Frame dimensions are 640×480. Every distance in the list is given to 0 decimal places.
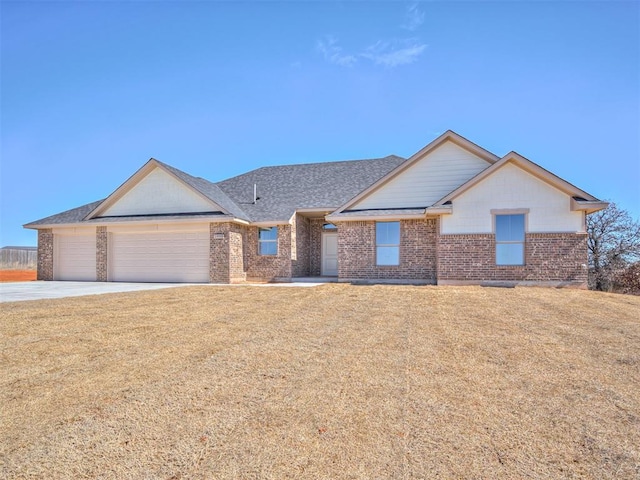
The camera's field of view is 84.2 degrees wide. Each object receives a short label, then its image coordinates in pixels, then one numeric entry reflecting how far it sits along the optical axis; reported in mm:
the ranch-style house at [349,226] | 12930
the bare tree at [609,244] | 17922
